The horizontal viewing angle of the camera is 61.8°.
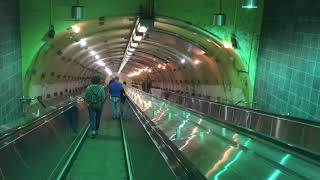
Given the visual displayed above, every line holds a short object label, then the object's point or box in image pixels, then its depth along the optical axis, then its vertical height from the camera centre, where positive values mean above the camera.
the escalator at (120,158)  3.14 -1.98
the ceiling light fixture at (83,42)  12.13 +1.32
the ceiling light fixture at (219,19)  7.69 +1.62
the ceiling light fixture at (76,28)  8.89 +1.40
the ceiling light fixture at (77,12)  7.22 +1.56
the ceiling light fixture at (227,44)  9.16 +1.08
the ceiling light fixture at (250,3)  5.65 +1.55
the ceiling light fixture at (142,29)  8.98 +1.50
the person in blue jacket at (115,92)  10.07 -0.77
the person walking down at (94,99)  7.52 -0.80
